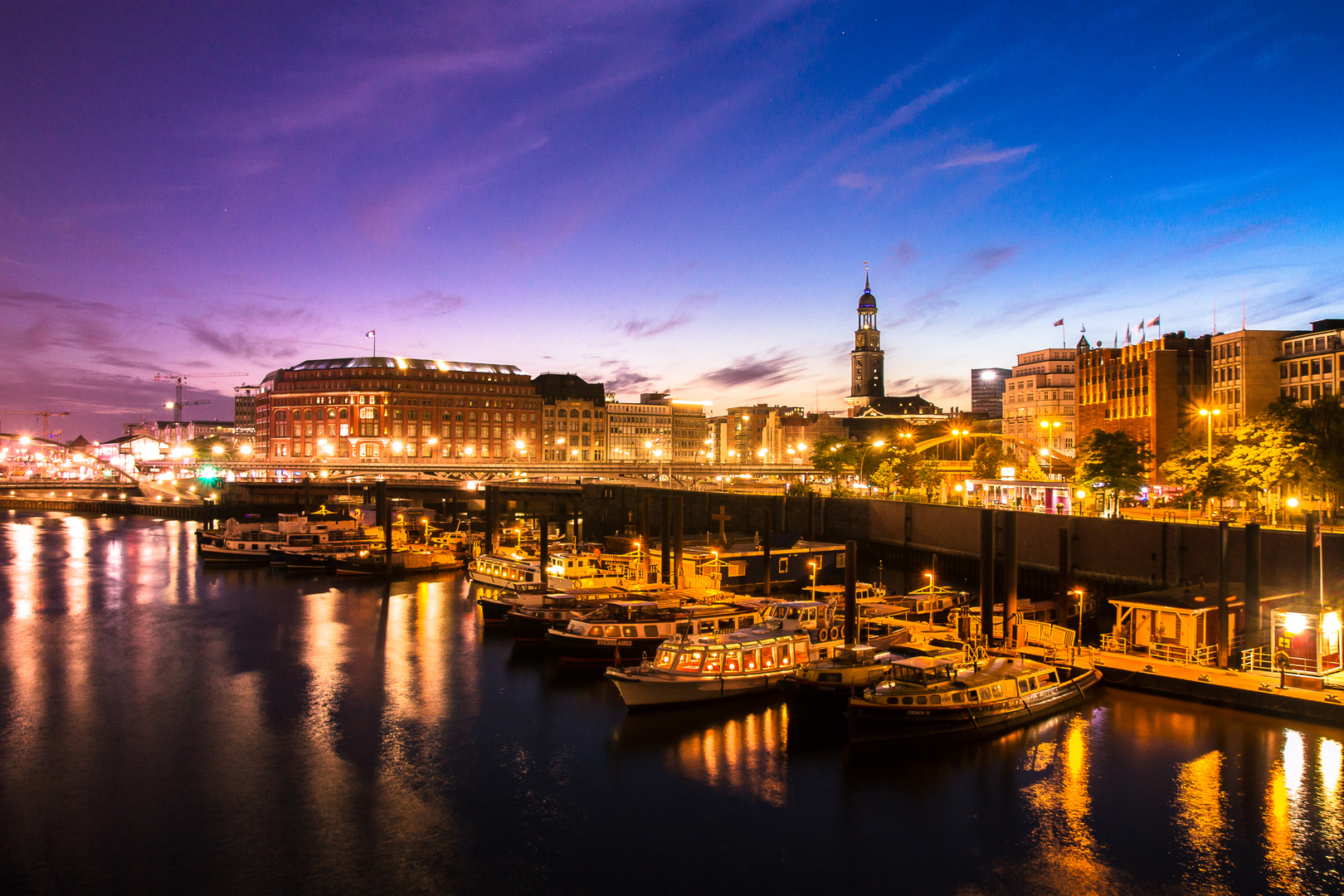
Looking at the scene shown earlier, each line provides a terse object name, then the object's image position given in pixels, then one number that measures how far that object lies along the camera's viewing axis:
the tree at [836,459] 98.56
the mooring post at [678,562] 46.97
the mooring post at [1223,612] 28.94
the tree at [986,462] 86.12
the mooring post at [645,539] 46.94
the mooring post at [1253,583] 29.31
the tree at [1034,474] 72.04
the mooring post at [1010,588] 33.19
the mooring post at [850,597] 30.92
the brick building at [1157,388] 95.31
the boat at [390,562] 63.25
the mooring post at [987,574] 33.34
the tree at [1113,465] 61.31
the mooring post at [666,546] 46.44
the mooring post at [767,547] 46.03
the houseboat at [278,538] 69.81
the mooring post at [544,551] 46.56
